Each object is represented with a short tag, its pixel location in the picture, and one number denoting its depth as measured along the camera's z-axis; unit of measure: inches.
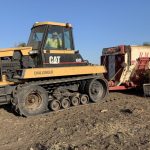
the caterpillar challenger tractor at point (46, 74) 240.2
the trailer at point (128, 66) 323.2
